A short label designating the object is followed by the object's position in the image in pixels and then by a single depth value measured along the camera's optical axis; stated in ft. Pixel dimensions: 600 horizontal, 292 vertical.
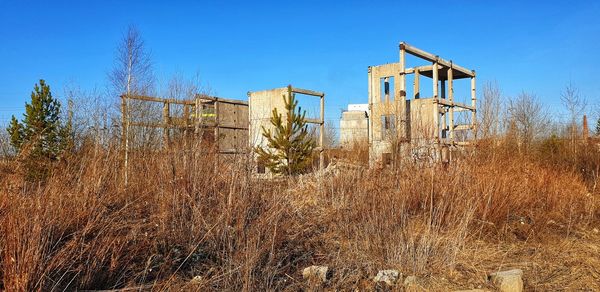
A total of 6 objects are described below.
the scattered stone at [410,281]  12.29
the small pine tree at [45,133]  16.90
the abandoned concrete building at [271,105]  38.10
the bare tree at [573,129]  36.55
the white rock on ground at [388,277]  12.40
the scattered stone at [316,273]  12.28
